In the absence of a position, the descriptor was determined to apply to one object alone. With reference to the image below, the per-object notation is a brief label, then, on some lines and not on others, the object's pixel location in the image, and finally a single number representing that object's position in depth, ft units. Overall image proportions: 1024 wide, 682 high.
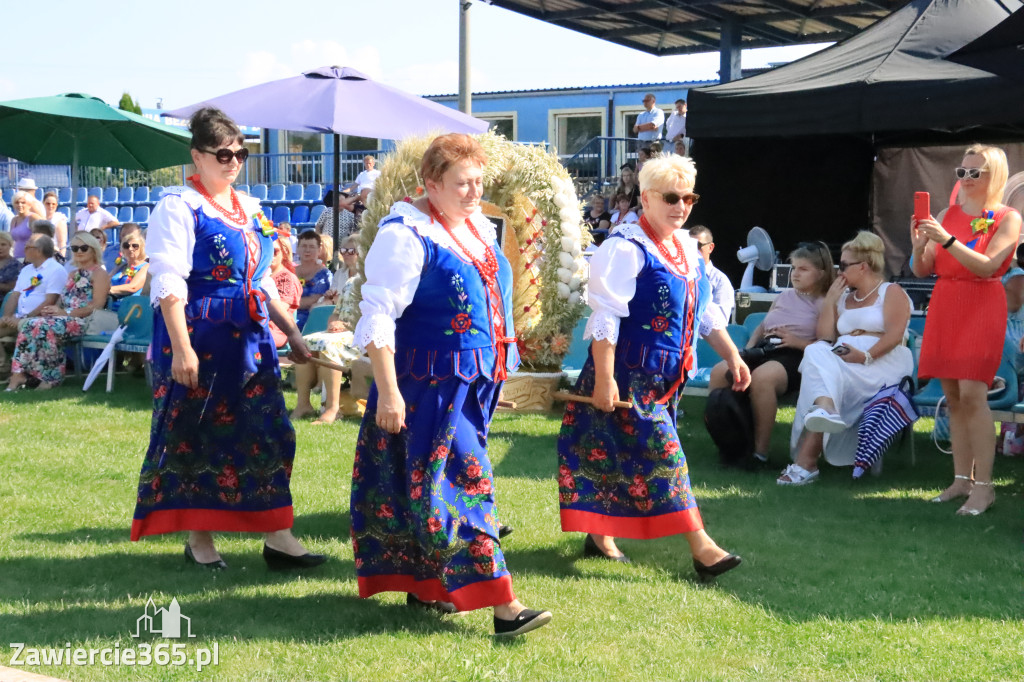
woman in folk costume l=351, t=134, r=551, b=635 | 12.39
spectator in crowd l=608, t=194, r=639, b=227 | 44.37
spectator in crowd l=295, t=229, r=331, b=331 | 32.83
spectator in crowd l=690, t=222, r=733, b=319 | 27.81
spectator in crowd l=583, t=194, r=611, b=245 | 47.76
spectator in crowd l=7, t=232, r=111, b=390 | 32.96
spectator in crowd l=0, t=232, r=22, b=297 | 38.27
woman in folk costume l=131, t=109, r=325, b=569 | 14.85
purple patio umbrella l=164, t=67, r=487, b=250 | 32.58
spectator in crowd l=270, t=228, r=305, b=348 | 29.76
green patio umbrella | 39.37
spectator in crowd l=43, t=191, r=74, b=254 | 49.80
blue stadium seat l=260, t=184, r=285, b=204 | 67.72
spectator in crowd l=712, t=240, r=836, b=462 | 23.17
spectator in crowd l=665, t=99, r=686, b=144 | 51.78
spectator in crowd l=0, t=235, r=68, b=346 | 34.40
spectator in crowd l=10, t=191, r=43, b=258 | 46.80
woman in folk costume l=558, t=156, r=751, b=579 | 14.80
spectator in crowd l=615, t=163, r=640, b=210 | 45.72
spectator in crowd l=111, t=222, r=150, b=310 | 33.24
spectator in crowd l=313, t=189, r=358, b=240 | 43.45
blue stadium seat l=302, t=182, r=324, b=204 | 66.64
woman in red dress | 18.56
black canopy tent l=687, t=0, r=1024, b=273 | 28.17
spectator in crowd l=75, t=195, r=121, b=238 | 54.08
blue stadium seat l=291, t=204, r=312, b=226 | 62.18
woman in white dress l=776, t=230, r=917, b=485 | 22.07
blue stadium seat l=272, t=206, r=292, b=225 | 62.44
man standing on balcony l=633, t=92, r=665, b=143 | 56.70
